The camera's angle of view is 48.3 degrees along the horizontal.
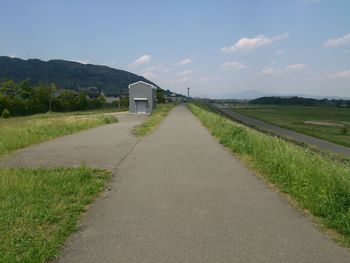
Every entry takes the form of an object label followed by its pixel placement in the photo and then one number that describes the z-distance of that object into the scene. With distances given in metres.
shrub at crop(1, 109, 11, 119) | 54.26
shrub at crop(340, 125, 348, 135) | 45.05
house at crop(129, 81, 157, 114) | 59.84
